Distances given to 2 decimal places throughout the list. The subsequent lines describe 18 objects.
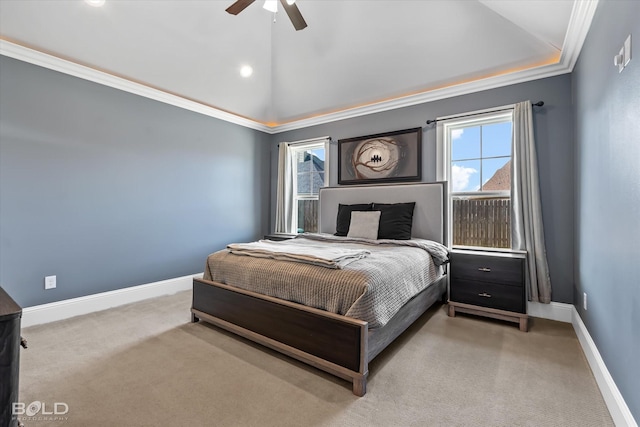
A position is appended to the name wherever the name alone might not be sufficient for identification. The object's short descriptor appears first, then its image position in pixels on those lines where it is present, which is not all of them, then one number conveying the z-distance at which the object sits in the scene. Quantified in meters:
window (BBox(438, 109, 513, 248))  3.33
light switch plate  1.46
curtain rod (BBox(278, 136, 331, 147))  4.69
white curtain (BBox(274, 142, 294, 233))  5.07
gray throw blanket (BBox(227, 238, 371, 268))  2.11
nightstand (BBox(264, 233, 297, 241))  4.64
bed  1.79
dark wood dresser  0.77
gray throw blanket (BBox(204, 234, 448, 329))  1.87
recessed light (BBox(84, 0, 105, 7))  2.68
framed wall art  3.88
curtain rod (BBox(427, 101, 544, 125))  3.03
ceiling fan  2.33
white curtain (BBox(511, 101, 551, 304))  2.95
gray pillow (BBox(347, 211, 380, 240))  3.56
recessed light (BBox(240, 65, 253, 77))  4.03
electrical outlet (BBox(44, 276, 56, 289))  2.90
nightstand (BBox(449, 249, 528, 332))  2.72
